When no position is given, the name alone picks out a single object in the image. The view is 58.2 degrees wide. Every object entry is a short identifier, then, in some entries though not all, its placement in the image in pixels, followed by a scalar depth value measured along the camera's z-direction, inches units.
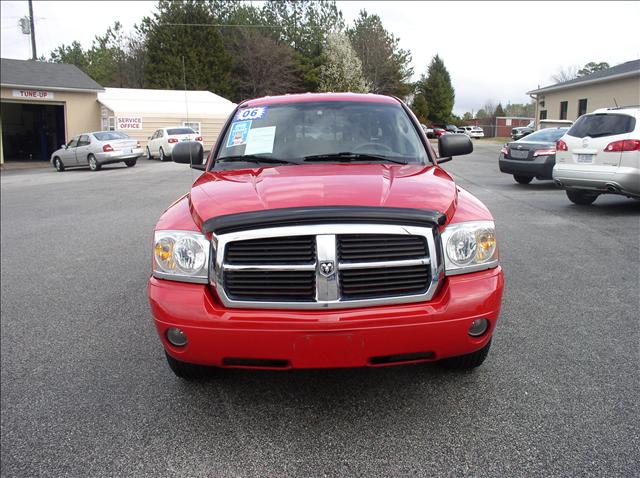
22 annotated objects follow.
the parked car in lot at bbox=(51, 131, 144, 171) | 932.0
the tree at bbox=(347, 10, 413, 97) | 2469.2
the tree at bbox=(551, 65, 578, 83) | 2235.5
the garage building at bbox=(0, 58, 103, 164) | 1184.2
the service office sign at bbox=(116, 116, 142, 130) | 1284.4
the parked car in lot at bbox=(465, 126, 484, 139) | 2485.7
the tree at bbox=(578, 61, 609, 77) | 2180.4
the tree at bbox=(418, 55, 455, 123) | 3036.4
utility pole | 1310.3
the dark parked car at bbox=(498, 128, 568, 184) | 525.3
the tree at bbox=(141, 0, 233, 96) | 1955.0
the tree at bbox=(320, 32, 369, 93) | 2137.1
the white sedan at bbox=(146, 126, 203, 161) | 1103.6
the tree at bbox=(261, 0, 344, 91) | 2235.5
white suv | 351.9
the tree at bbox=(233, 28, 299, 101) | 2042.3
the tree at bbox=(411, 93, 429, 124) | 2829.7
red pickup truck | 105.2
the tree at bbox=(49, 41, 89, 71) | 3356.3
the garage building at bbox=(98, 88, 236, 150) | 1301.7
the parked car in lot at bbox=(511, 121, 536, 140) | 1316.9
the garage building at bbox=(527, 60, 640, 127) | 986.7
